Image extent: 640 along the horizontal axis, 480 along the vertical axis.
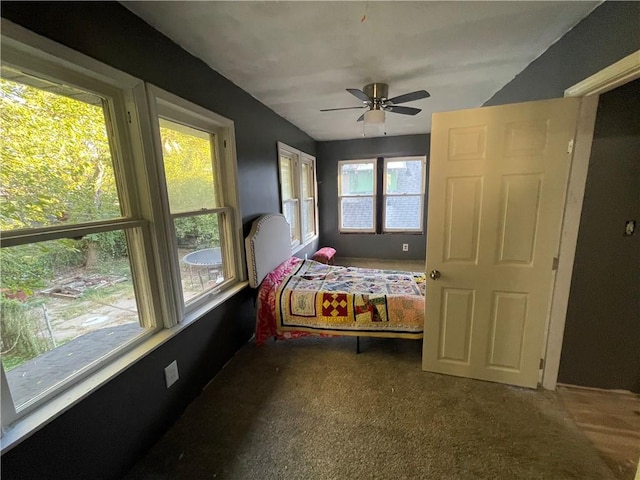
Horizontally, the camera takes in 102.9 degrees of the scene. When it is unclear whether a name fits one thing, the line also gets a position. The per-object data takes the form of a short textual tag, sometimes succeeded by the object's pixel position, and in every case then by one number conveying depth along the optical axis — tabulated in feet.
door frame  4.19
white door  5.15
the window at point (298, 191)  11.81
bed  7.20
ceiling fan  7.17
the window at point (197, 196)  5.52
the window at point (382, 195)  15.55
